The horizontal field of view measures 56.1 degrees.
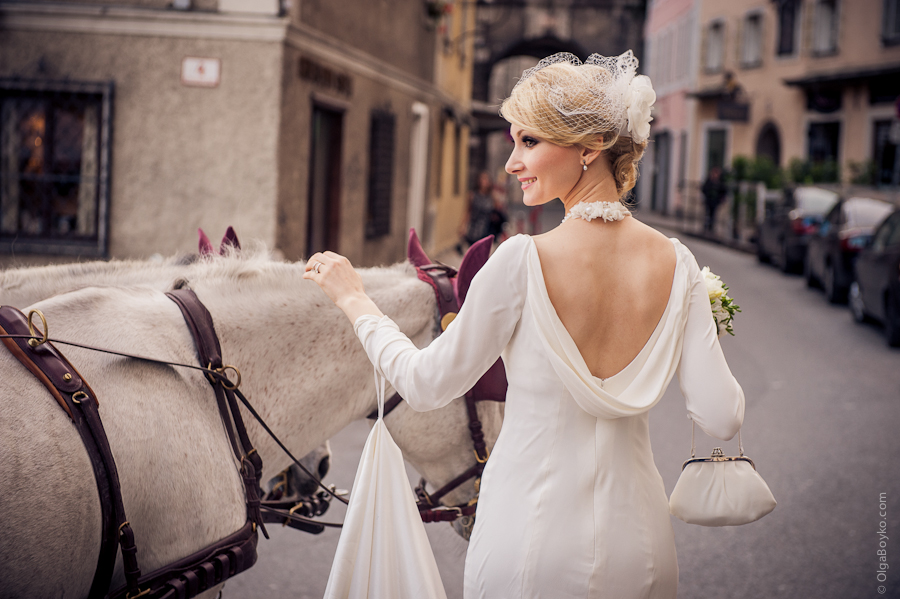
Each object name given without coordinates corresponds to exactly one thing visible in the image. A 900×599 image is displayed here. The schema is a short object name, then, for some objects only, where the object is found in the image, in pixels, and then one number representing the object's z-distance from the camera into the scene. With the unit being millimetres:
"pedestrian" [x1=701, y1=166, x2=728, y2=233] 25062
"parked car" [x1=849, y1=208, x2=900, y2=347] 9977
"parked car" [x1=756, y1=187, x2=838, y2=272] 16234
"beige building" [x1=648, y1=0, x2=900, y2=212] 23031
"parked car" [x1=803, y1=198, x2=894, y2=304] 12672
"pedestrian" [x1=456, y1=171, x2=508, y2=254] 13792
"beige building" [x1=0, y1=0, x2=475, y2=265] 8383
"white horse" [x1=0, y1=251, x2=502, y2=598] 1949
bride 1851
